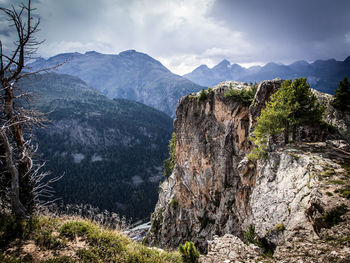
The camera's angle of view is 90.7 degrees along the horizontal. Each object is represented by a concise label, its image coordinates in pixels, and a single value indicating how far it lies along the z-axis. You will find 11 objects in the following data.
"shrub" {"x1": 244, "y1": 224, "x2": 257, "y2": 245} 10.62
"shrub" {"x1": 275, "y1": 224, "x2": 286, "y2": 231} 9.08
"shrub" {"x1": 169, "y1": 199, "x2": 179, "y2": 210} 39.12
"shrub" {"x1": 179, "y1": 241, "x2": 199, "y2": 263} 7.63
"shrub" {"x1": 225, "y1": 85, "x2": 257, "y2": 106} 25.17
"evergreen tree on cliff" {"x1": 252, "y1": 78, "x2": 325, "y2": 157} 13.91
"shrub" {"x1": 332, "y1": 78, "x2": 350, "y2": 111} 16.52
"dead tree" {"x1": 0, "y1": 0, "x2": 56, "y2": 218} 6.61
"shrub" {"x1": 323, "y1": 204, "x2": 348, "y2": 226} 7.23
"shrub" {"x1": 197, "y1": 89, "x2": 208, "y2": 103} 33.19
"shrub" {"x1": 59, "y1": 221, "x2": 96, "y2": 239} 6.95
